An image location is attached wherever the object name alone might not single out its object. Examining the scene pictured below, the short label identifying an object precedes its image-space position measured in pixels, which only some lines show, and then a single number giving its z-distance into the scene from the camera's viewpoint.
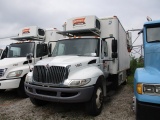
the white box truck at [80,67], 3.27
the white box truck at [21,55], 4.88
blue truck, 2.29
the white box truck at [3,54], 6.30
